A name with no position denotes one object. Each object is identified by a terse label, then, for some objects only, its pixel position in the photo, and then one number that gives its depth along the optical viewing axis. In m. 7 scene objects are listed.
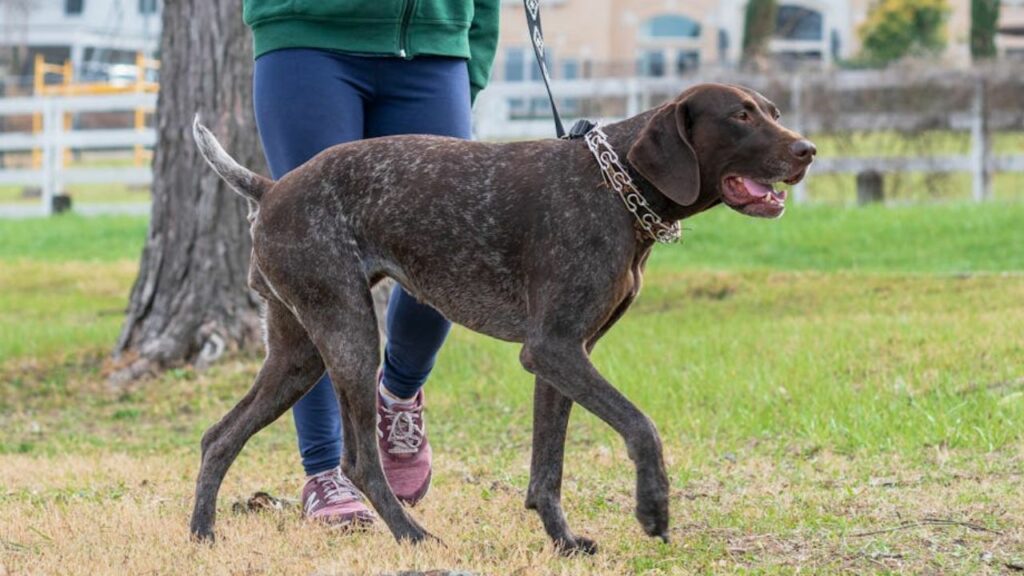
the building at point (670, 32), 36.03
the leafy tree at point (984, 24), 29.67
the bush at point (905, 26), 34.59
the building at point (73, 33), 40.84
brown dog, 4.42
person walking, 5.10
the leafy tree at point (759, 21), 31.67
